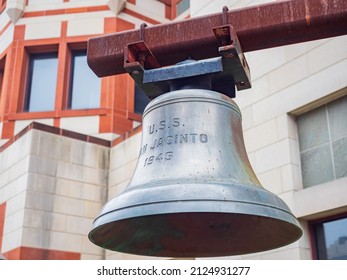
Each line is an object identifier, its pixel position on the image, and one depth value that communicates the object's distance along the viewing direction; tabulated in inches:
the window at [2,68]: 487.5
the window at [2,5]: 511.1
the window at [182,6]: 483.8
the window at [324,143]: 216.1
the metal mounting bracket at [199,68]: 113.4
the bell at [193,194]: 97.0
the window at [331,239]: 208.5
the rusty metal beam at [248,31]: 121.2
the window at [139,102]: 460.4
